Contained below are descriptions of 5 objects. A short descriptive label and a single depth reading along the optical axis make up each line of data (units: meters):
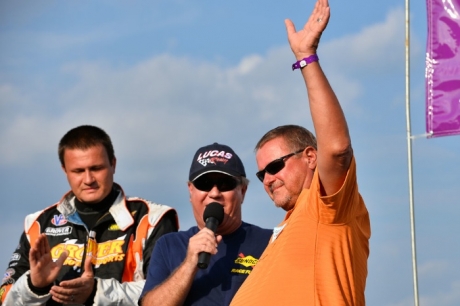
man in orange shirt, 7.53
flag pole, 9.77
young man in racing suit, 11.27
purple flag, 10.45
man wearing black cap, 9.72
